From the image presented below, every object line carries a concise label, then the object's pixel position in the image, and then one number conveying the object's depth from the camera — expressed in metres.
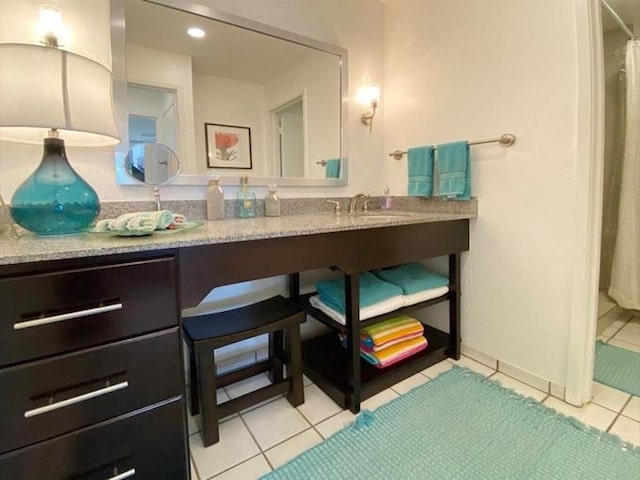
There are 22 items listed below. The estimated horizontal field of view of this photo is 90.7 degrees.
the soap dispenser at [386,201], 2.03
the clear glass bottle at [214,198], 1.42
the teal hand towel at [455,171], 1.56
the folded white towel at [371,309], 1.37
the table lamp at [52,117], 0.76
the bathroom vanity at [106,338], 0.69
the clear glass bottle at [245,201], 1.51
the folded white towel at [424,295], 1.51
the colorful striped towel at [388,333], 1.51
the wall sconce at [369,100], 1.90
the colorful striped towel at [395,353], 1.50
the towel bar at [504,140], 1.43
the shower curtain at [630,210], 1.92
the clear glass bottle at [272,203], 1.57
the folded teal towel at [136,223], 0.86
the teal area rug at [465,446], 1.03
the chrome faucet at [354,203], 1.91
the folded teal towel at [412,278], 1.57
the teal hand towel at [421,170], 1.74
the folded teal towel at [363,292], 1.41
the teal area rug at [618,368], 1.47
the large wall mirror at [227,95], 1.28
